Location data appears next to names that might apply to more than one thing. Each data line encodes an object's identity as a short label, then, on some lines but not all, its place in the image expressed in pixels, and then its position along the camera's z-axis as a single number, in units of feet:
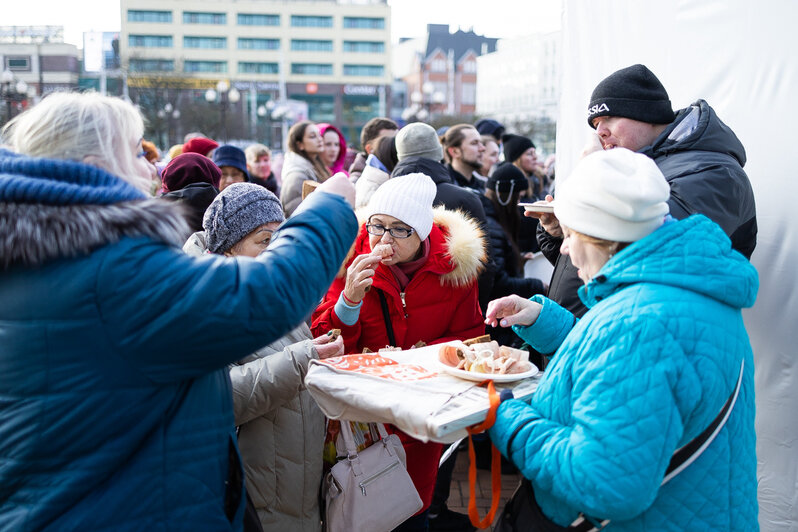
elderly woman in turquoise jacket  4.70
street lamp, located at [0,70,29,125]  69.56
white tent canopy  9.46
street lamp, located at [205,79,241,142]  83.66
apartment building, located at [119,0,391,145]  217.15
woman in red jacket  9.33
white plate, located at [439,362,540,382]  6.13
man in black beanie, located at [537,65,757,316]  8.15
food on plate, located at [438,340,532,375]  6.46
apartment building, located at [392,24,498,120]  264.11
